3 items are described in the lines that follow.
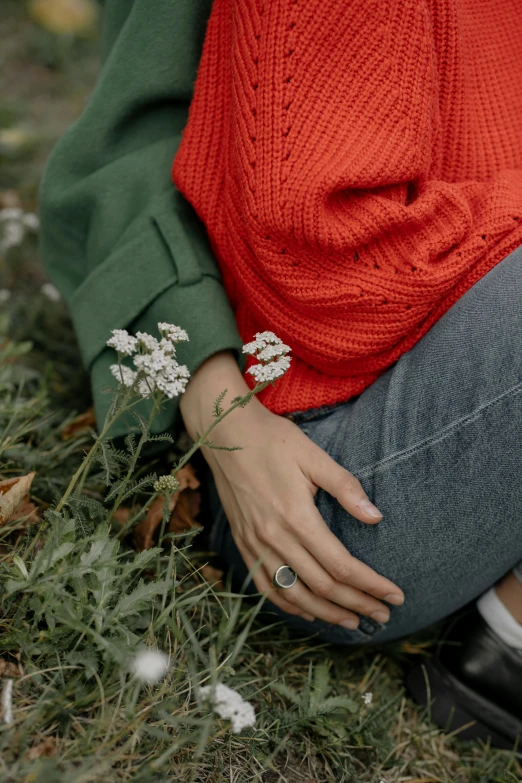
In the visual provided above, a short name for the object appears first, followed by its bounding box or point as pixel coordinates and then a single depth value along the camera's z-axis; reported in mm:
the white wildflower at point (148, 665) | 822
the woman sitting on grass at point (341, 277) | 1020
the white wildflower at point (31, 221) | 2064
